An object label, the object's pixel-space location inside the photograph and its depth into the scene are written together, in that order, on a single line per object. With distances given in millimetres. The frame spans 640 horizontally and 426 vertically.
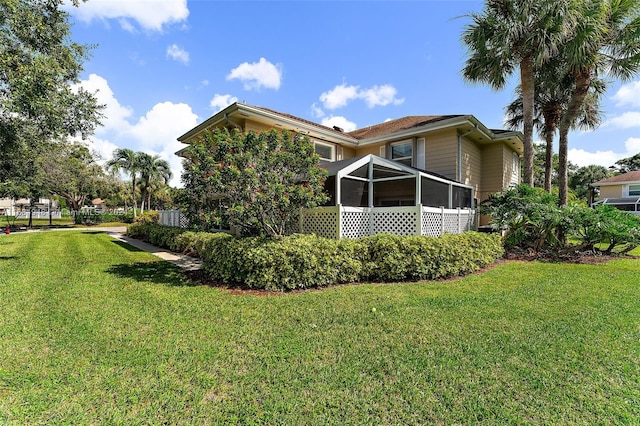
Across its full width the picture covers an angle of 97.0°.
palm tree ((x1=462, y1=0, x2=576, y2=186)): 10766
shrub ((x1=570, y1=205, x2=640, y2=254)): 10352
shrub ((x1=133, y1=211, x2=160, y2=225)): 20344
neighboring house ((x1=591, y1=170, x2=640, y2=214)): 29270
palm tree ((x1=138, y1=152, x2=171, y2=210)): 31984
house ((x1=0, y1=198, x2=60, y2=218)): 48525
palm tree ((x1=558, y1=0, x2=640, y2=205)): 11086
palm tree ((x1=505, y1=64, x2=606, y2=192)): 14125
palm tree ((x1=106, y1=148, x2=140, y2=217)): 30422
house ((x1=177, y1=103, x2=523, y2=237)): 8852
